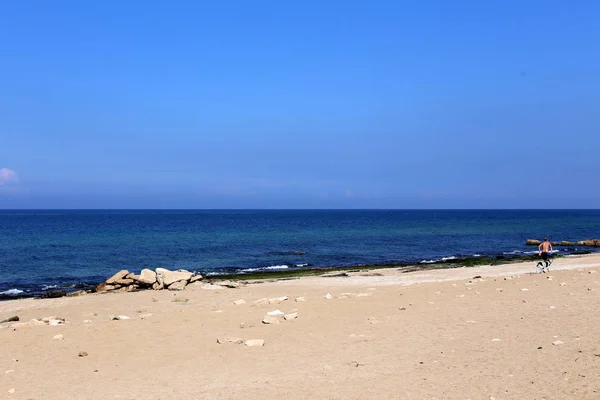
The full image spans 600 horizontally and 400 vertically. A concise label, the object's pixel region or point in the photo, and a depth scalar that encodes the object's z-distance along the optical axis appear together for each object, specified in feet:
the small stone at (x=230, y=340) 39.27
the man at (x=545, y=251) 85.61
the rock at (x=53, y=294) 86.17
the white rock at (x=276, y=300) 58.22
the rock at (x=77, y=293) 87.92
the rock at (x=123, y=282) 89.81
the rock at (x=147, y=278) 87.10
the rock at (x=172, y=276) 85.53
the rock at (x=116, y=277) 90.74
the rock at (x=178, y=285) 83.39
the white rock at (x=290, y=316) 46.96
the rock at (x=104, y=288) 89.35
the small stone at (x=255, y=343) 37.81
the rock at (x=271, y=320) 45.62
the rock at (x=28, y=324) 48.07
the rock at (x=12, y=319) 56.46
